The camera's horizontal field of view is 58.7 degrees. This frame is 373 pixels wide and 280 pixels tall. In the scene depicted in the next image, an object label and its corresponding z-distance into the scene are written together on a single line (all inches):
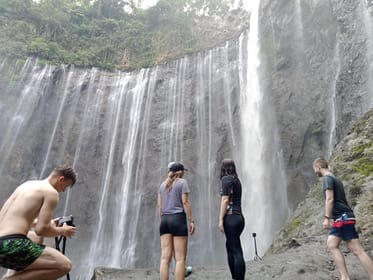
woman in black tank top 163.3
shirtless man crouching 102.3
